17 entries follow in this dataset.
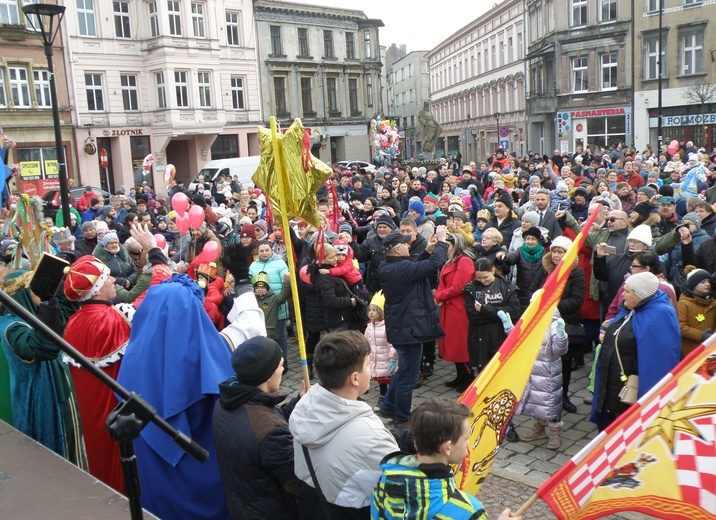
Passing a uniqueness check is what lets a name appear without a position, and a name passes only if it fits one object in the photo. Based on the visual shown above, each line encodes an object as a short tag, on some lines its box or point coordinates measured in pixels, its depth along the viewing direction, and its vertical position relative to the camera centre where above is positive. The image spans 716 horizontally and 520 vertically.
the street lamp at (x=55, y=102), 9.26 +1.12
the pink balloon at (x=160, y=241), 8.80 -0.92
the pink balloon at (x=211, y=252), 7.27 -0.90
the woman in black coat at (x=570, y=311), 6.48 -1.55
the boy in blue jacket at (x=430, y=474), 2.40 -1.15
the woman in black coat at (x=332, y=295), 7.54 -1.49
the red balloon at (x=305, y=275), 7.77 -1.29
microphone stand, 2.23 -0.82
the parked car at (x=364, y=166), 34.60 -0.32
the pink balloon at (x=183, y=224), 9.10 -0.72
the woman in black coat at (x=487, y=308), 6.68 -1.54
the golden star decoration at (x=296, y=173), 4.31 -0.06
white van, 29.01 -0.04
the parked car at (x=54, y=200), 16.17 -0.63
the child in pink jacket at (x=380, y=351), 7.13 -2.03
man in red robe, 4.25 -1.05
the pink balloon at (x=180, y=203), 10.51 -0.50
